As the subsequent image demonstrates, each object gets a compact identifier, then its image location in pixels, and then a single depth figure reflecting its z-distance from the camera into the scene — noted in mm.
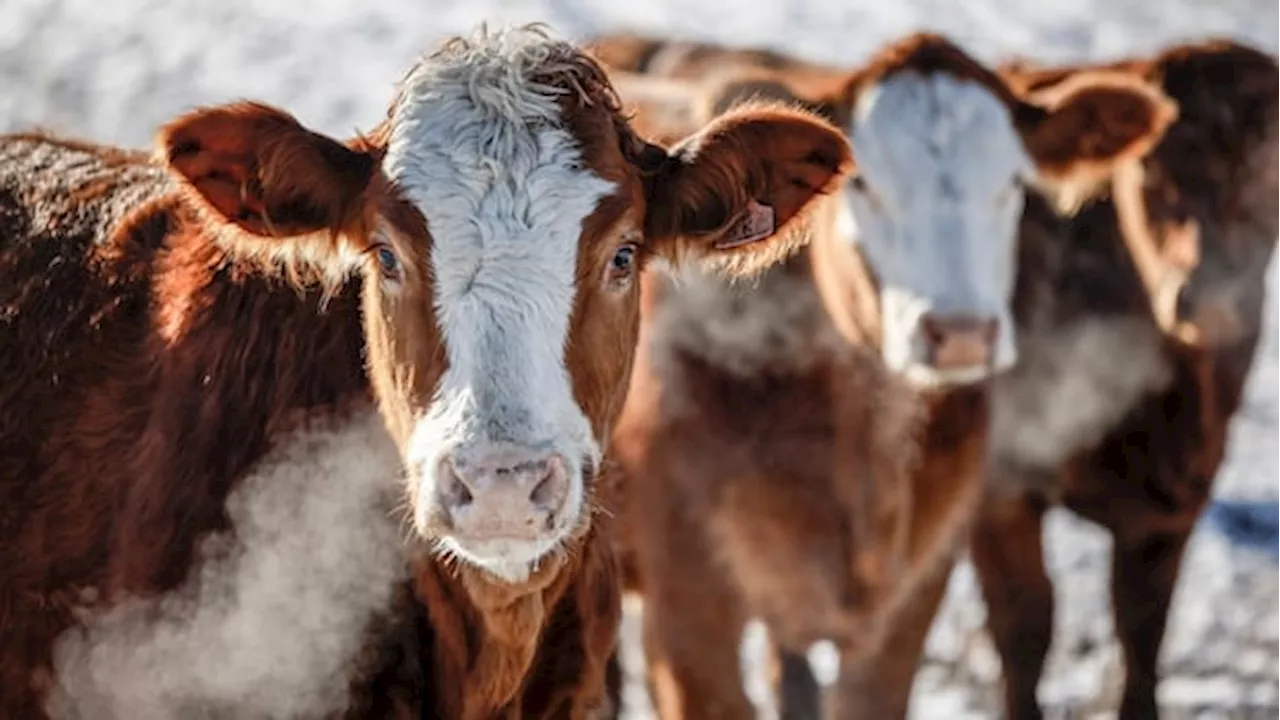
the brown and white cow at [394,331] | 8023
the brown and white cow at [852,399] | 12375
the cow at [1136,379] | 15344
